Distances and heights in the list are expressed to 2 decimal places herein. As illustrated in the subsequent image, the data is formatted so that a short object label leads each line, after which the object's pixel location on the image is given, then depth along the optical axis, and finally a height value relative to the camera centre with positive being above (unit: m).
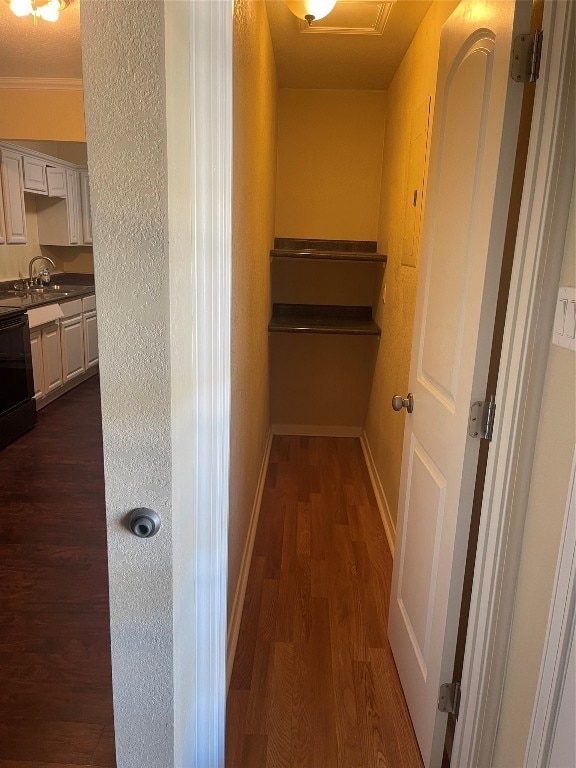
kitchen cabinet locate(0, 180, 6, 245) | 4.46 +0.17
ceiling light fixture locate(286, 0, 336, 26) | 1.94 +0.94
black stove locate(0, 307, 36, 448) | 3.59 -0.93
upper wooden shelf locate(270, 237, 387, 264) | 3.76 +0.08
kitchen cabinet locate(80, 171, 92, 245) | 5.88 +0.48
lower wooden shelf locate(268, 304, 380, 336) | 3.38 -0.45
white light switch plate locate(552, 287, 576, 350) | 0.91 -0.10
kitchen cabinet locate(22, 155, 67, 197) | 4.77 +0.69
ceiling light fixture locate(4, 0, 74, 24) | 2.50 +1.19
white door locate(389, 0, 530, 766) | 1.12 -0.16
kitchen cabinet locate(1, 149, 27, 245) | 4.45 +0.46
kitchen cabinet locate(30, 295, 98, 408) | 4.33 -0.94
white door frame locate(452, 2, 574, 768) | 0.95 -0.24
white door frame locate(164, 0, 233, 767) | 0.80 -0.18
